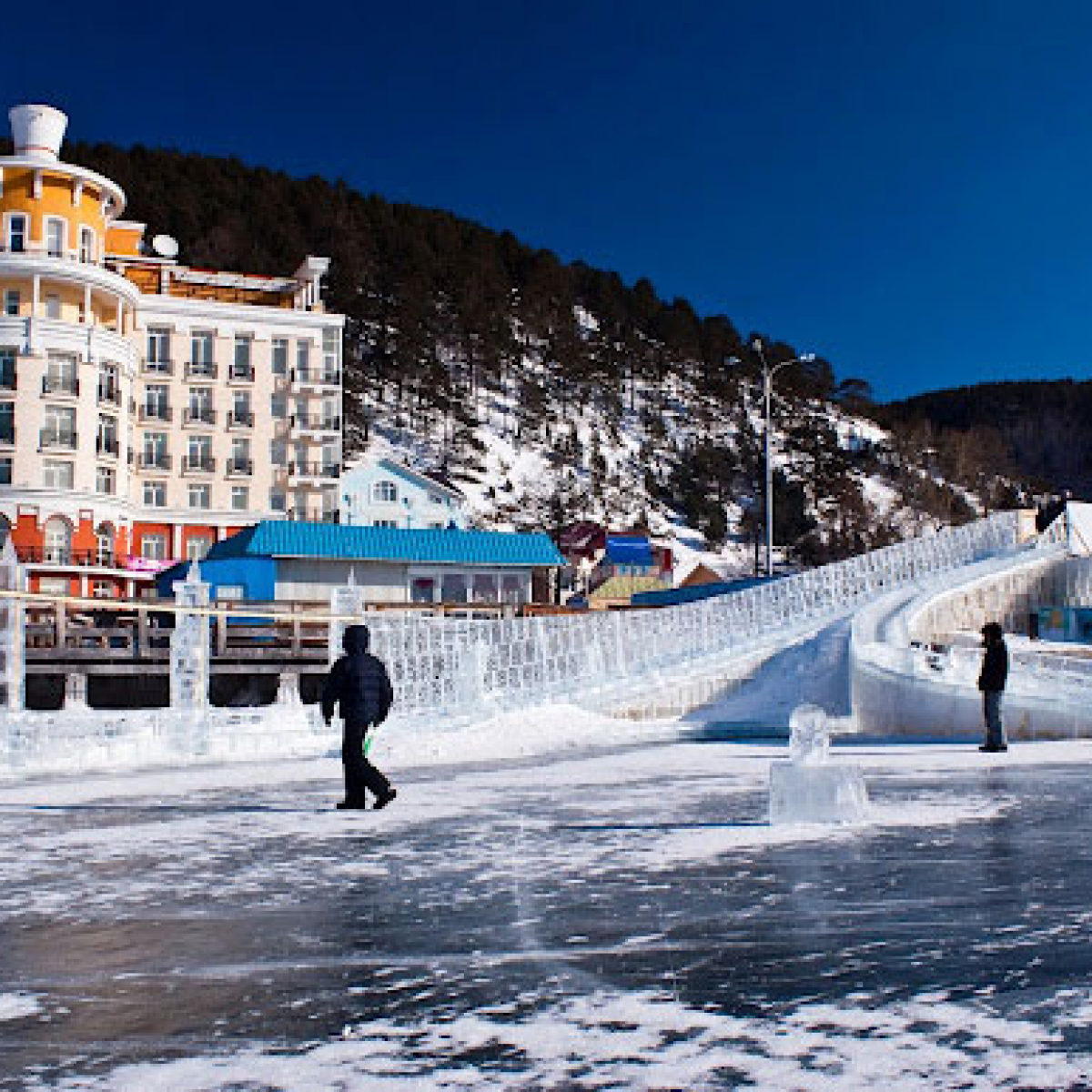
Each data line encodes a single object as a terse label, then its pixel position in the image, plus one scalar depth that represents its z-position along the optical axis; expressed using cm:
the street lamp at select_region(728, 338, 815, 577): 3319
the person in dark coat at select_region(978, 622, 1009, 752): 1455
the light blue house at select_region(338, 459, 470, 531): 6066
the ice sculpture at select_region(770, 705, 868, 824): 831
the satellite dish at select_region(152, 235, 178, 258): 5847
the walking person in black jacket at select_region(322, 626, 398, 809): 952
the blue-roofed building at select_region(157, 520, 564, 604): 3969
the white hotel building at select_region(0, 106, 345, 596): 4891
